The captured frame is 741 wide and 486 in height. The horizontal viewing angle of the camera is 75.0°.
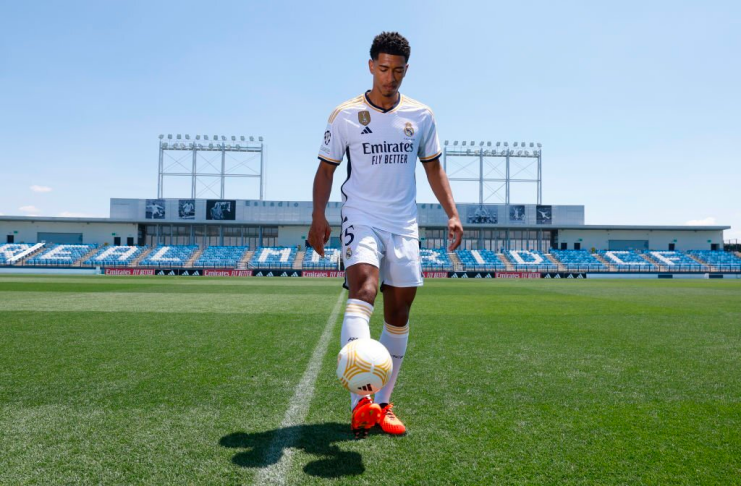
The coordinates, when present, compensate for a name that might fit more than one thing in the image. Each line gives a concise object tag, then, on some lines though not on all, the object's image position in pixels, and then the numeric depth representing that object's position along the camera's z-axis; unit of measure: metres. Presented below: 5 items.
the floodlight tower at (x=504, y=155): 53.62
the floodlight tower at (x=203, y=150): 52.16
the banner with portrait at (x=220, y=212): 51.25
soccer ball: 2.64
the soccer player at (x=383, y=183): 3.19
